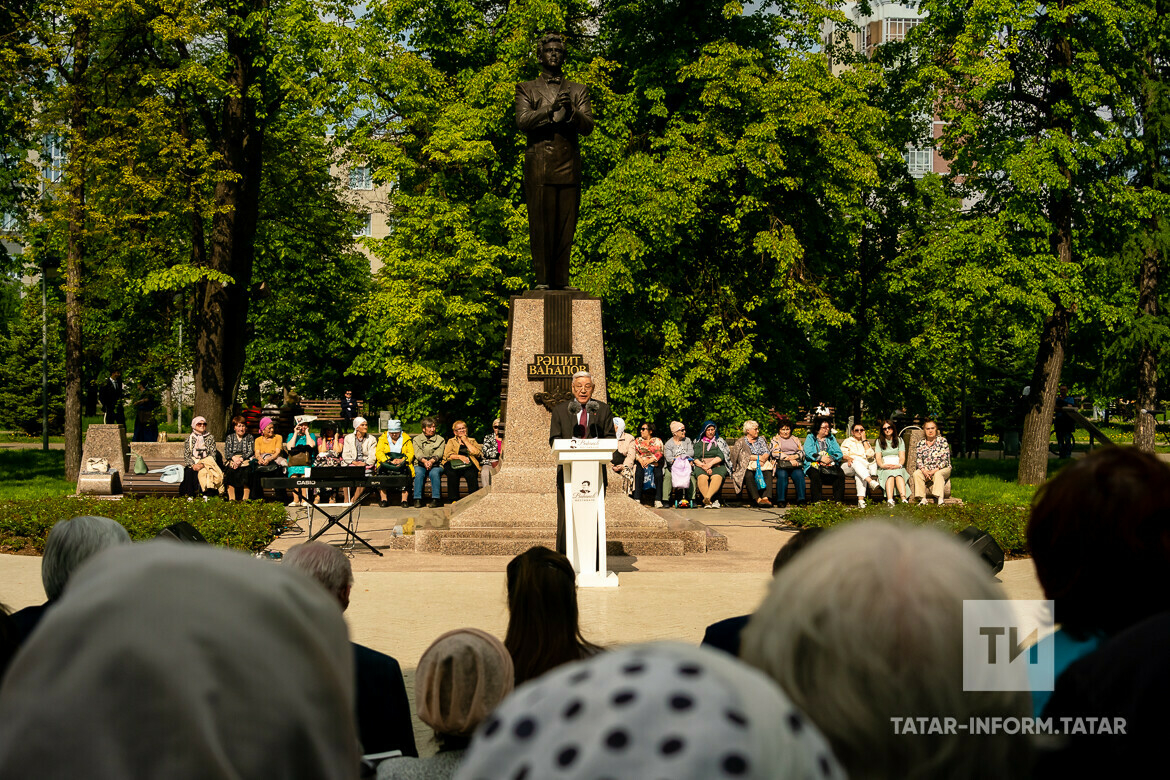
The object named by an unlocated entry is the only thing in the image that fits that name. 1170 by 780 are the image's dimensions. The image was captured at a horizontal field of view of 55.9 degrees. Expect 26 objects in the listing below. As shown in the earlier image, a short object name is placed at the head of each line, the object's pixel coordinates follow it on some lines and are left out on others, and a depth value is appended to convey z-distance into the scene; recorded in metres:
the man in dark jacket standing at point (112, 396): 24.30
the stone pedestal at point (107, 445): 20.67
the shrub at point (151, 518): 12.12
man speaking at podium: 10.62
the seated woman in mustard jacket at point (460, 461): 19.59
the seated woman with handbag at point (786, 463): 20.19
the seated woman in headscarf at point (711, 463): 19.98
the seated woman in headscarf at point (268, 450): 19.06
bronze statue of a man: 14.36
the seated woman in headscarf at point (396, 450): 19.41
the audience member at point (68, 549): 4.07
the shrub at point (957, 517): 12.75
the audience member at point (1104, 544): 2.39
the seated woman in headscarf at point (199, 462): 18.19
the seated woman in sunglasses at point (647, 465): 19.39
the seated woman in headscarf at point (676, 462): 19.48
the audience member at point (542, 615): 3.98
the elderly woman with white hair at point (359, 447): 19.38
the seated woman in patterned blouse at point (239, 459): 18.53
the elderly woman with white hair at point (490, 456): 19.55
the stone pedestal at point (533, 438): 13.66
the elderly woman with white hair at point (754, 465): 20.34
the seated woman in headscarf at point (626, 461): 18.14
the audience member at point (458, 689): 2.96
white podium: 10.42
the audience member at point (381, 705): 3.70
